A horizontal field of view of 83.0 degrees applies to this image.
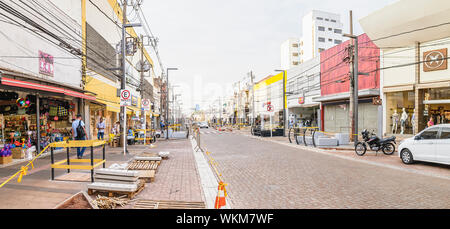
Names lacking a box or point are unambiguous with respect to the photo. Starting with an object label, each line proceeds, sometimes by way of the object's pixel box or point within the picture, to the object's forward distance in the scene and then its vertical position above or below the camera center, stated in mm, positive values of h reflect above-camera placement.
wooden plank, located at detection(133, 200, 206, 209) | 4816 -1720
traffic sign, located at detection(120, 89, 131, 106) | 12453 +911
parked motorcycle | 12555 -1517
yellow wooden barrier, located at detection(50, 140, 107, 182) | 6233 -704
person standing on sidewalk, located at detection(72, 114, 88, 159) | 10156 -540
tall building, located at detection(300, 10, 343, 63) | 61319 +20601
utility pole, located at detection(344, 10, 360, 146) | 15401 +2041
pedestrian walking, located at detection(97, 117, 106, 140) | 15344 -701
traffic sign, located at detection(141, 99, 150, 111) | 18625 +835
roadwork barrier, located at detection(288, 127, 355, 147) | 16359 -1605
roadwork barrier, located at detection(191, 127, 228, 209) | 3961 -1525
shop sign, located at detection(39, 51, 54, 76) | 12219 +2635
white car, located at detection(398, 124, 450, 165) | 8820 -1156
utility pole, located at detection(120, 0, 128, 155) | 13382 +3304
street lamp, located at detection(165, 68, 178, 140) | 24283 -1561
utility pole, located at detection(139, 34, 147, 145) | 20883 +379
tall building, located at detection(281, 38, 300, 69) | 68438 +17444
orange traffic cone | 3949 -1288
